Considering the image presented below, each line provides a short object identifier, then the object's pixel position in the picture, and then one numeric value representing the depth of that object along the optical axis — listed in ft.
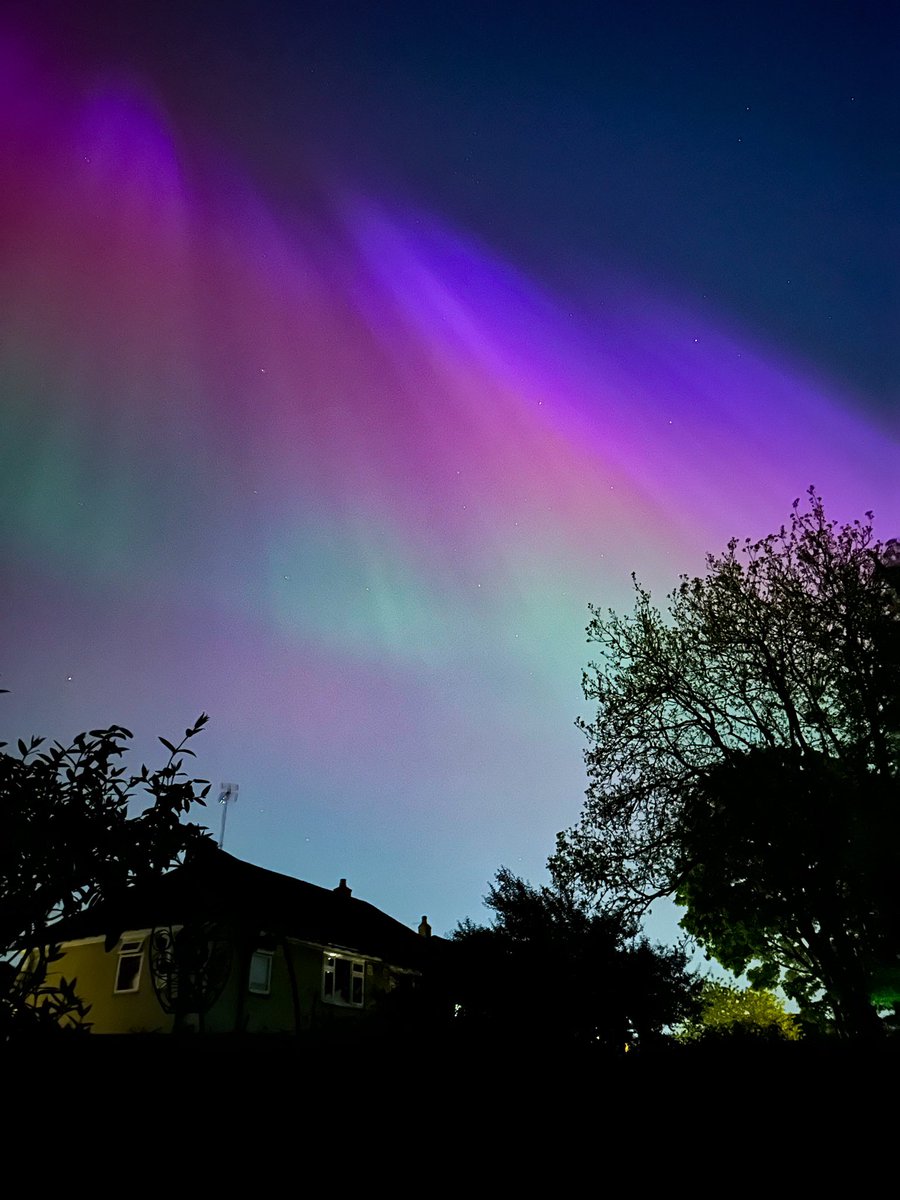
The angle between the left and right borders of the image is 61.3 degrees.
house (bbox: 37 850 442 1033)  73.41
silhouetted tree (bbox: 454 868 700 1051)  78.84
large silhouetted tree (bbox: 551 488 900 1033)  81.92
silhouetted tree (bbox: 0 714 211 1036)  23.93
